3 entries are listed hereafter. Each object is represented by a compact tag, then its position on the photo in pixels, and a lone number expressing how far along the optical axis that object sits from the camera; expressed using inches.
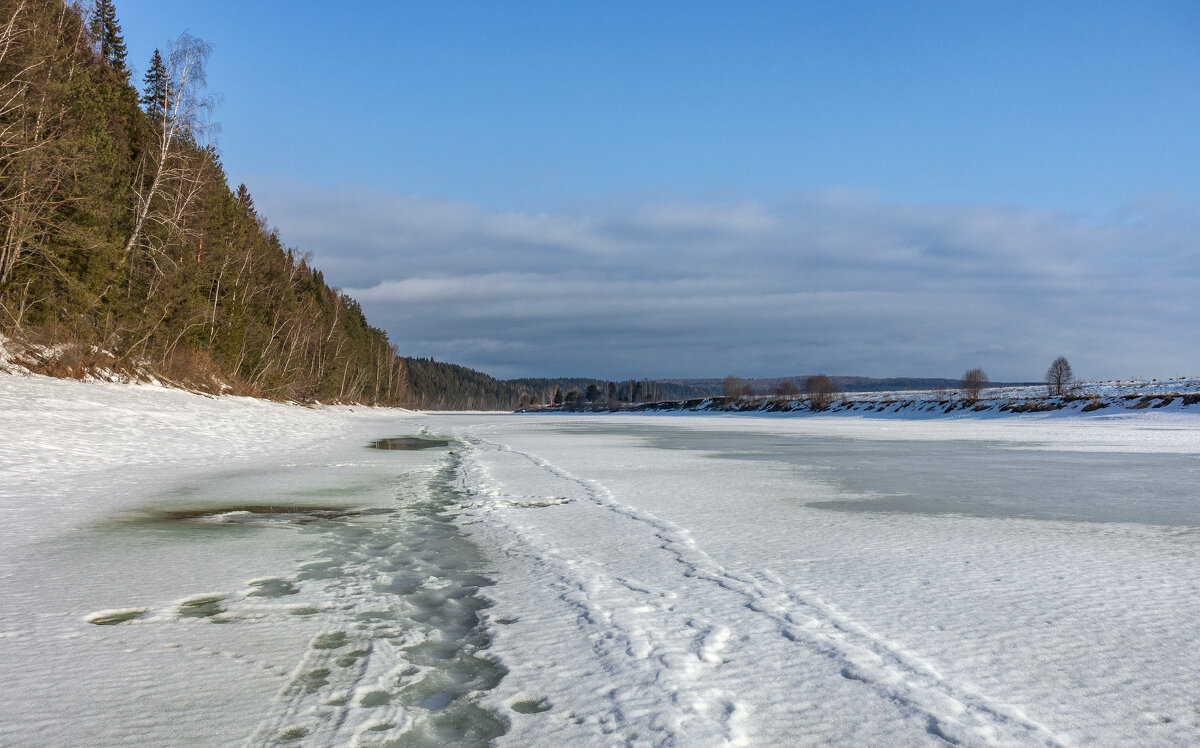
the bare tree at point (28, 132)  675.4
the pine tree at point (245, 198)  2103.8
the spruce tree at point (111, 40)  1405.0
